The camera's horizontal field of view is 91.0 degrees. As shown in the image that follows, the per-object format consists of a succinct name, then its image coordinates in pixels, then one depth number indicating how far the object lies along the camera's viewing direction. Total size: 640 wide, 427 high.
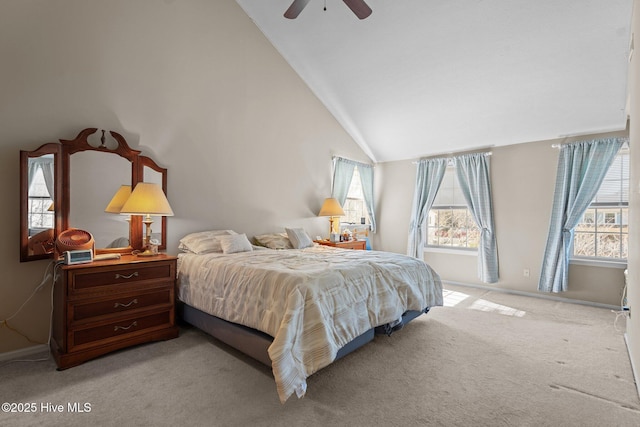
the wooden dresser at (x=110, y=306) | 2.28
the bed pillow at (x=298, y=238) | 4.13
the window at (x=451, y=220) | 5.24
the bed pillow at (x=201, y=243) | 3.26
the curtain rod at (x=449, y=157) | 4.84
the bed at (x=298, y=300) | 1.94
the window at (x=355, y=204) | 5.84
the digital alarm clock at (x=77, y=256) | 2.34
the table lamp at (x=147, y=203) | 2.78
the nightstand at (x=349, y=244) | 4.81
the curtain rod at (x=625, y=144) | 3.86
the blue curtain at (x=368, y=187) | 5.96
